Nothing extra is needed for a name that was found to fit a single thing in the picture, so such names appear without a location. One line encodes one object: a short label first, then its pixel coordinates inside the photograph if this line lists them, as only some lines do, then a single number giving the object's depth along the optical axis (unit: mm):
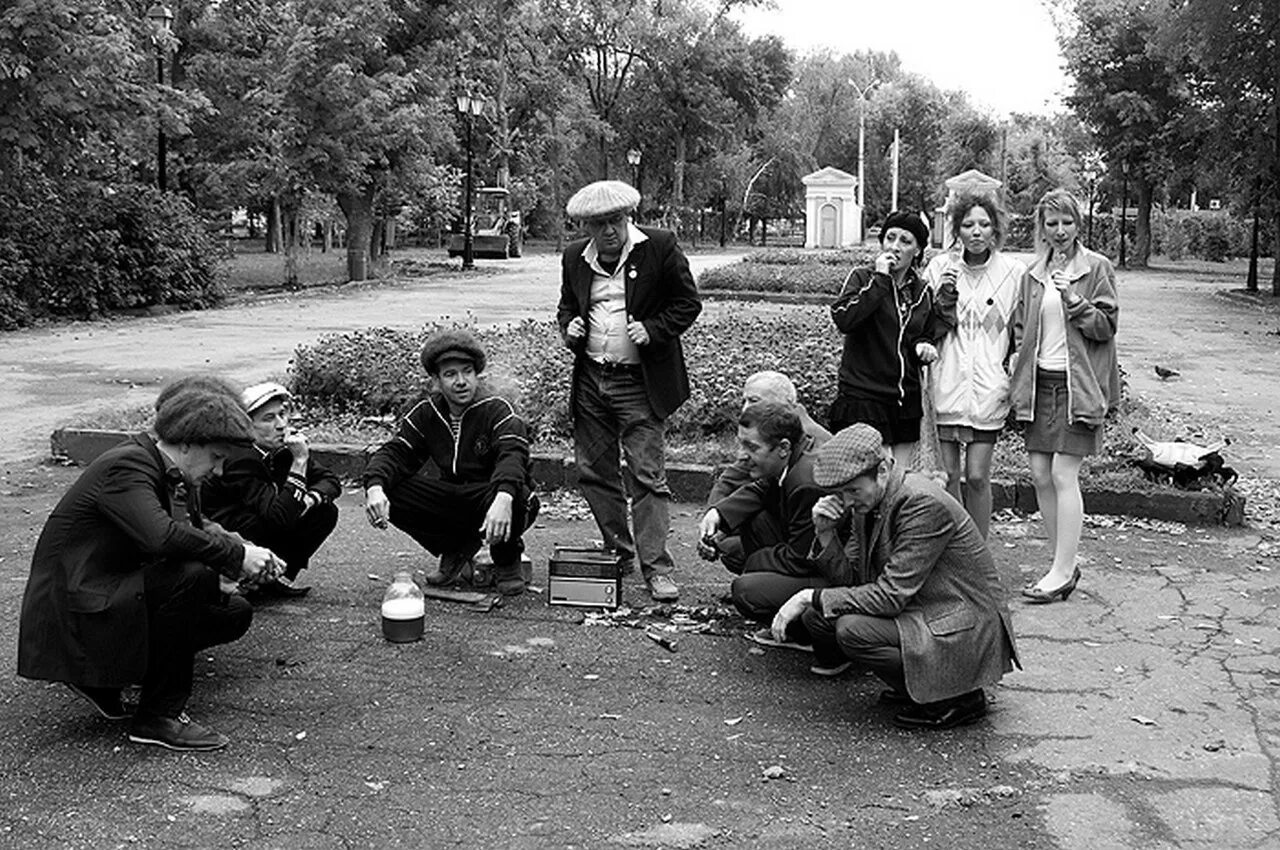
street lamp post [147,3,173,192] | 22136
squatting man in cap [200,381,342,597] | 5848
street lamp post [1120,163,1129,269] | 45938
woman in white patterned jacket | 6320
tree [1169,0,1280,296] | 28250
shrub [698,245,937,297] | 25281
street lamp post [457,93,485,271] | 35344
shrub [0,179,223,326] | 19859
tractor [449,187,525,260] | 45562
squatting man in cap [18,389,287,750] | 4320
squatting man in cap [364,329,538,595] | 6078
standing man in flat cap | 6199
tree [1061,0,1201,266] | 44000
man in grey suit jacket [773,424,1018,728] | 4621
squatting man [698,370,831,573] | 5562
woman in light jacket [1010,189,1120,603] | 6188
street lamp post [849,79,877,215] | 70938
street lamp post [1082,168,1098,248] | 58422
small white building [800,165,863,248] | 61469
